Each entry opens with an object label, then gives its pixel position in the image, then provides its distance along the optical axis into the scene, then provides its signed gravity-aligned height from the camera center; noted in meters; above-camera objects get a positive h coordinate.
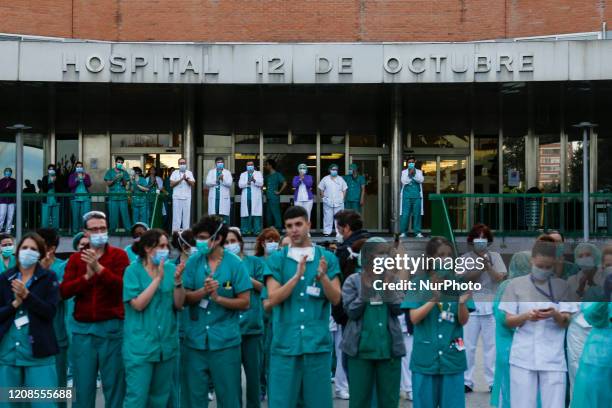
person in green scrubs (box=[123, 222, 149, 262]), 10.95 -0.30
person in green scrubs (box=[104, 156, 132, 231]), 19.61 -0.12
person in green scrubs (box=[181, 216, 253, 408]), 7.71 -1.07
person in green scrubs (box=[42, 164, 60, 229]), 19.53 -0.12
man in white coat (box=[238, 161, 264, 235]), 21.98 +0.14
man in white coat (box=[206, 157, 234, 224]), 21.88 +0.47
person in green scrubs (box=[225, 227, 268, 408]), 8.72 -1.36
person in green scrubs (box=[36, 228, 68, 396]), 8.41 -1.03
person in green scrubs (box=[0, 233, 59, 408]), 7.42 -1.09
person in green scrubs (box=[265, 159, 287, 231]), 23.09 +0.39
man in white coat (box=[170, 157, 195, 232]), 21.48 +0.23
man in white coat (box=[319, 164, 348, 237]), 22.17 +0.43
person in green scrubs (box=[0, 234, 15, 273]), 9.30 -0.50
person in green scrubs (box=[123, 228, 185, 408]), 7.45 -1.02
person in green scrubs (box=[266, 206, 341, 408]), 7.32 -0.99
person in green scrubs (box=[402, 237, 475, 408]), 7.34 -1.13
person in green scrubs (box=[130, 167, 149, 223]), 19.89 -0.02
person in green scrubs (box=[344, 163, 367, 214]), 22.75 +0.41
